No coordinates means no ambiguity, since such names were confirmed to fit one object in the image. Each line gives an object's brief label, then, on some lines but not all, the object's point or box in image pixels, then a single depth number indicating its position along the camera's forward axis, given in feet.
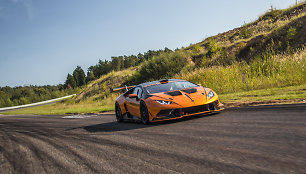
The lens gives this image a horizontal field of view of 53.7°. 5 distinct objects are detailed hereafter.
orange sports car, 27.09
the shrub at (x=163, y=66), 107.12
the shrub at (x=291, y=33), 80.84
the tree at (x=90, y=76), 443.00
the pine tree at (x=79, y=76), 458.91
